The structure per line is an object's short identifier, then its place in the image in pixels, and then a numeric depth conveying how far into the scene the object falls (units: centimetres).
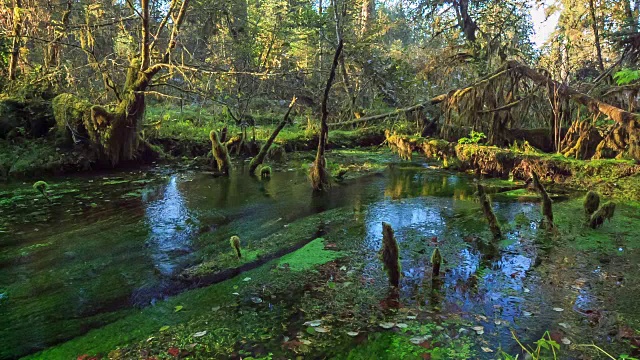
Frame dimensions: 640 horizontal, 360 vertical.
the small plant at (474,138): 1168
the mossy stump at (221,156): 1161
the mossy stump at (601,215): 632
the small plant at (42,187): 857
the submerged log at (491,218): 604
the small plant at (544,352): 326
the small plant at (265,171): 1165
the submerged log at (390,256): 447
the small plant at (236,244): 543
